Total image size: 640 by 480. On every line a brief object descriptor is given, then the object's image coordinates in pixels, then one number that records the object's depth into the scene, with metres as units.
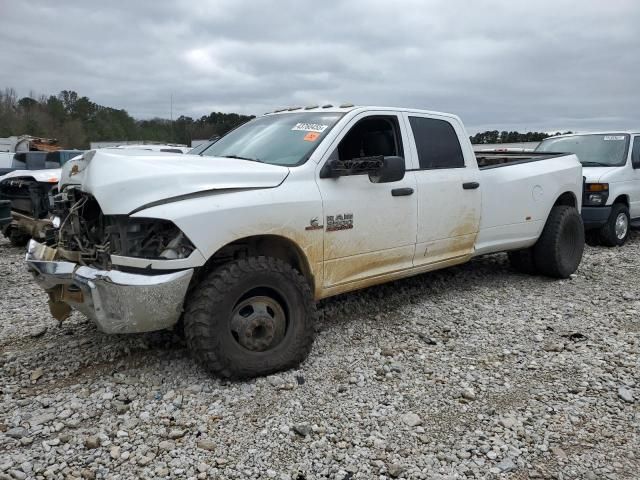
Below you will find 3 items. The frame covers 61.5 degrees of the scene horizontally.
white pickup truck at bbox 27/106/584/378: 3.18
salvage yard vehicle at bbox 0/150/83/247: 7.59
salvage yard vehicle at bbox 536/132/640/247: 8.43
